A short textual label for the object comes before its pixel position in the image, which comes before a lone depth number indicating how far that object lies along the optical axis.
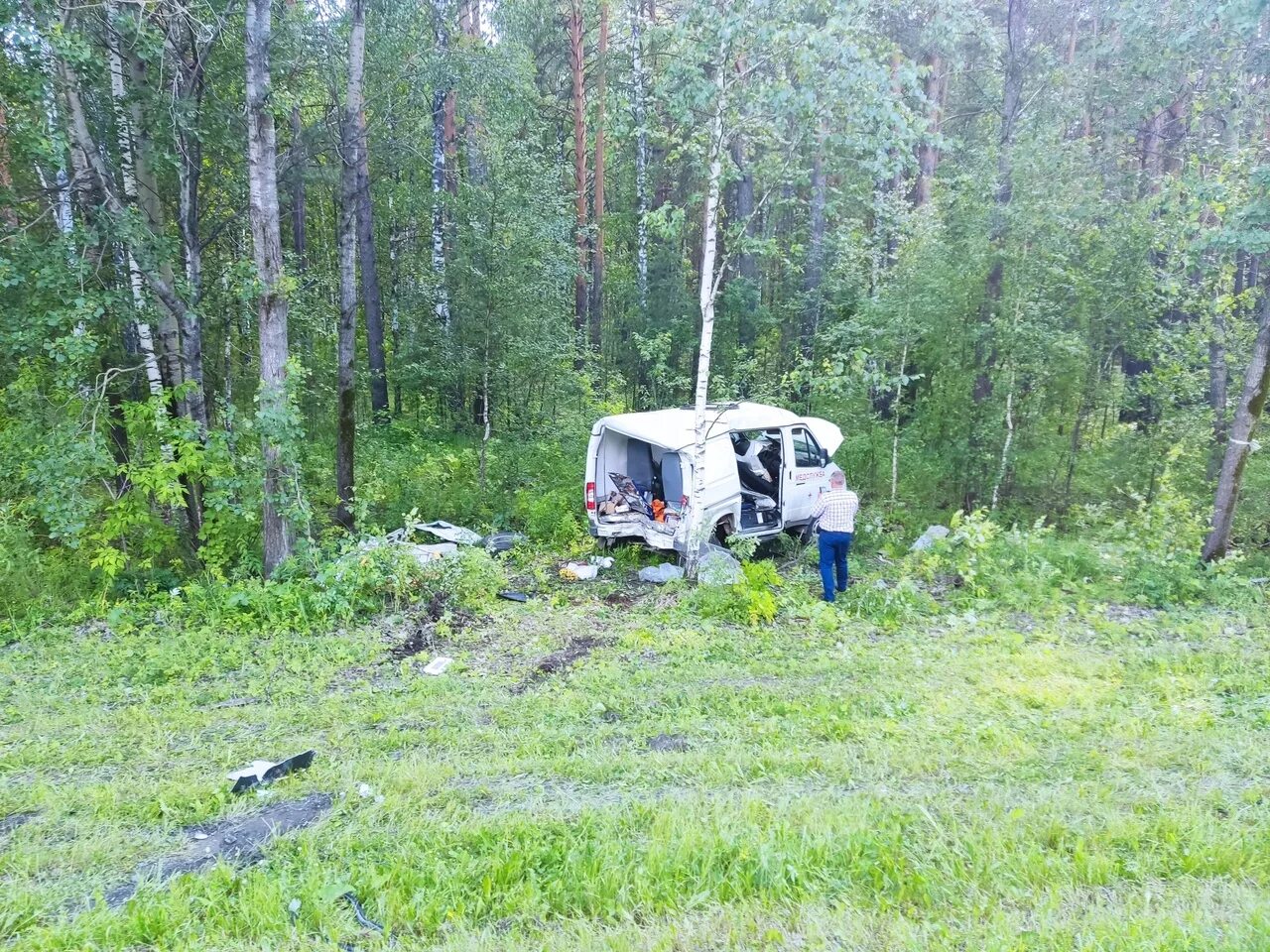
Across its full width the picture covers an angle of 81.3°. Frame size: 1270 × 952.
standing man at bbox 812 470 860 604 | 8.05
